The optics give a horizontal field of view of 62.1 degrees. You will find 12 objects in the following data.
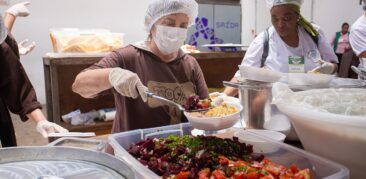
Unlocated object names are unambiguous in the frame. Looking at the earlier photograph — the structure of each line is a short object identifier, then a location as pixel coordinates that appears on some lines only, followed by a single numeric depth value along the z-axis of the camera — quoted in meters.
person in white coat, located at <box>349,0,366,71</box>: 2.81
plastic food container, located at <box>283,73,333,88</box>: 1.15
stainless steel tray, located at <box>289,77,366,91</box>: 1.14
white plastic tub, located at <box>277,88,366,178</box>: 0.70
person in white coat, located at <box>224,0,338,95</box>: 2.20
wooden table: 2.38
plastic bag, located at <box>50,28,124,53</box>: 2.50
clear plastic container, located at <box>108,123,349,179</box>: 0.78
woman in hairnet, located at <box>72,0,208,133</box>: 1.70
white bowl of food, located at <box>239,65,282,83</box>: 1.18
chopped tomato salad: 0.79
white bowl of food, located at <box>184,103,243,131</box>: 1.07
